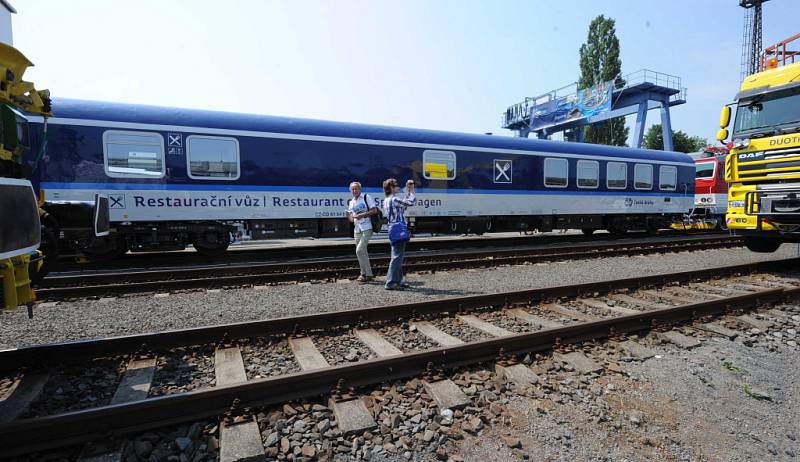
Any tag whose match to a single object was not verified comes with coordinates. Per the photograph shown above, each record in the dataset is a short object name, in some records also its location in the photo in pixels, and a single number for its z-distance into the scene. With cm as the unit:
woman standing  647
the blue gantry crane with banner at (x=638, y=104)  2984
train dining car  866
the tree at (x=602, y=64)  3934
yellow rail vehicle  286
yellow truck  730
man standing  697
